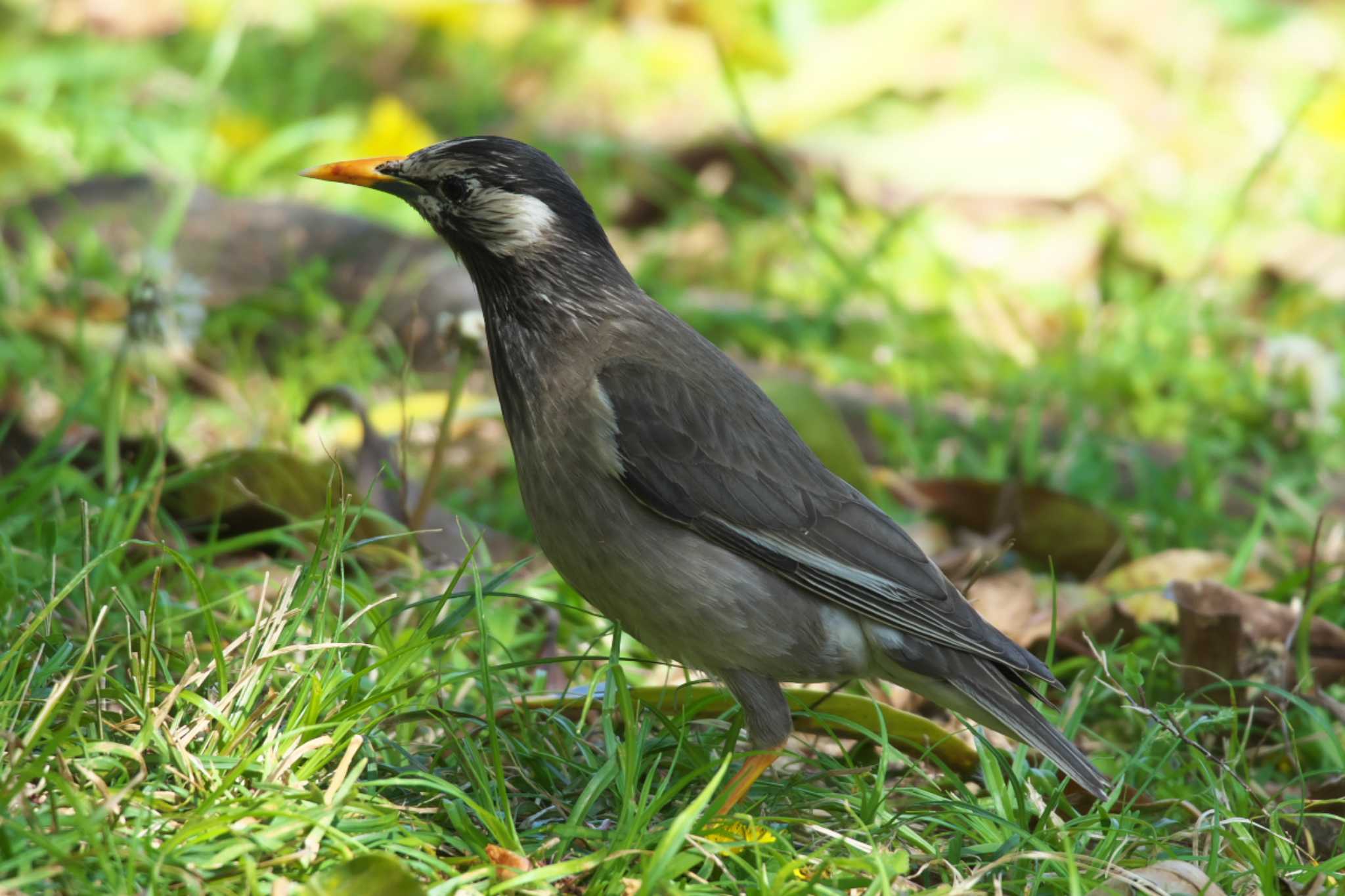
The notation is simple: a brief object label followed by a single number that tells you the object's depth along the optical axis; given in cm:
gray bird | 647
